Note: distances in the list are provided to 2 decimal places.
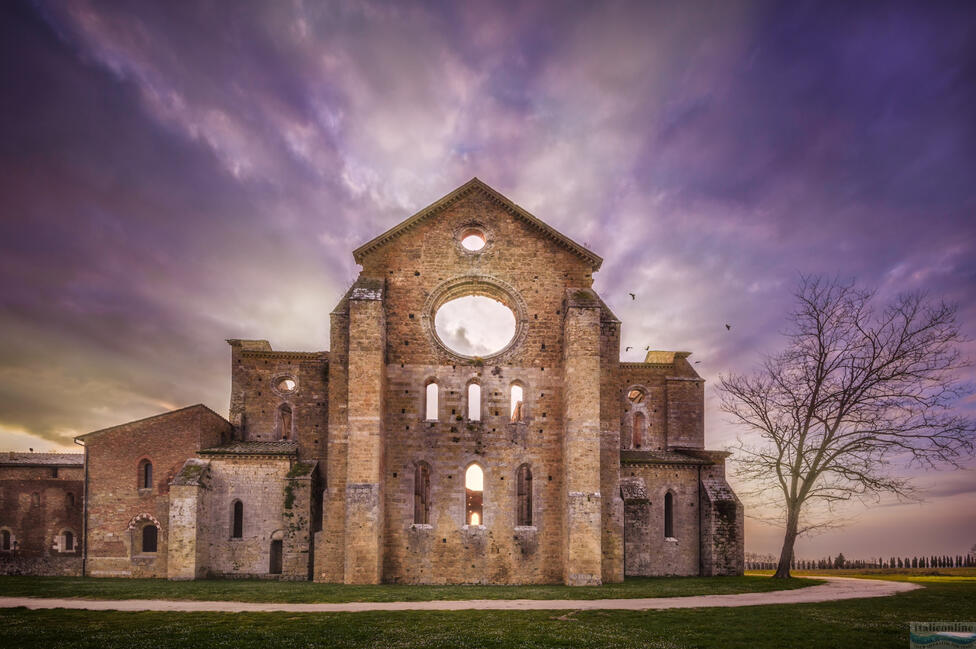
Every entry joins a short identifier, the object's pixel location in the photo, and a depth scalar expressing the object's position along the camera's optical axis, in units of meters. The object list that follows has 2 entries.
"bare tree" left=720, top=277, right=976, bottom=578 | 22.20
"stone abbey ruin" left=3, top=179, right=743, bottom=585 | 20.17
